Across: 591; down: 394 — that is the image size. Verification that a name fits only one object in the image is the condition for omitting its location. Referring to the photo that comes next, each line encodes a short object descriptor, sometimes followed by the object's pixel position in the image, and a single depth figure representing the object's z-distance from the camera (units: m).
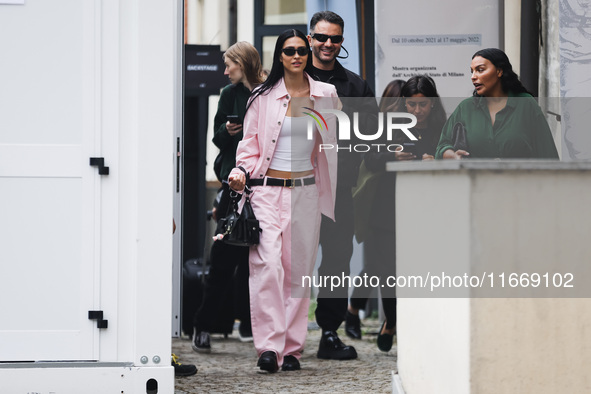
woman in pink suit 10.98
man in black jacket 11.87
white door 8.90
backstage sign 14.92
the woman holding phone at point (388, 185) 12.25
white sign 12.84
